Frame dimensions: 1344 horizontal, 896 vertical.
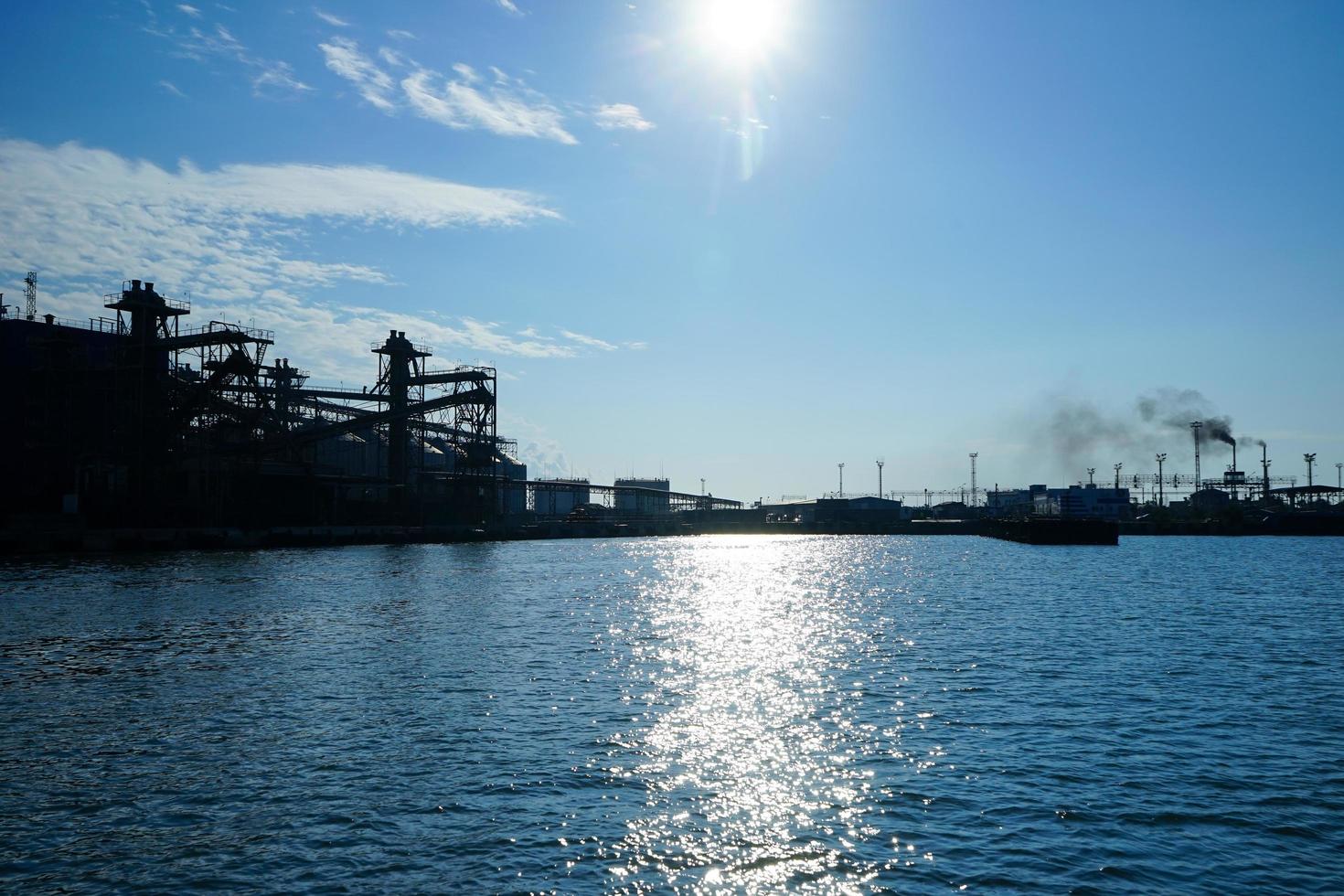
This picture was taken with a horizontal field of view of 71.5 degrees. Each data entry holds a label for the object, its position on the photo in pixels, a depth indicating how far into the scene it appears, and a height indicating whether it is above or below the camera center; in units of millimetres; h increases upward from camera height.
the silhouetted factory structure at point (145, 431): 97438 +8040
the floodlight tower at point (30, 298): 106875 +23739
